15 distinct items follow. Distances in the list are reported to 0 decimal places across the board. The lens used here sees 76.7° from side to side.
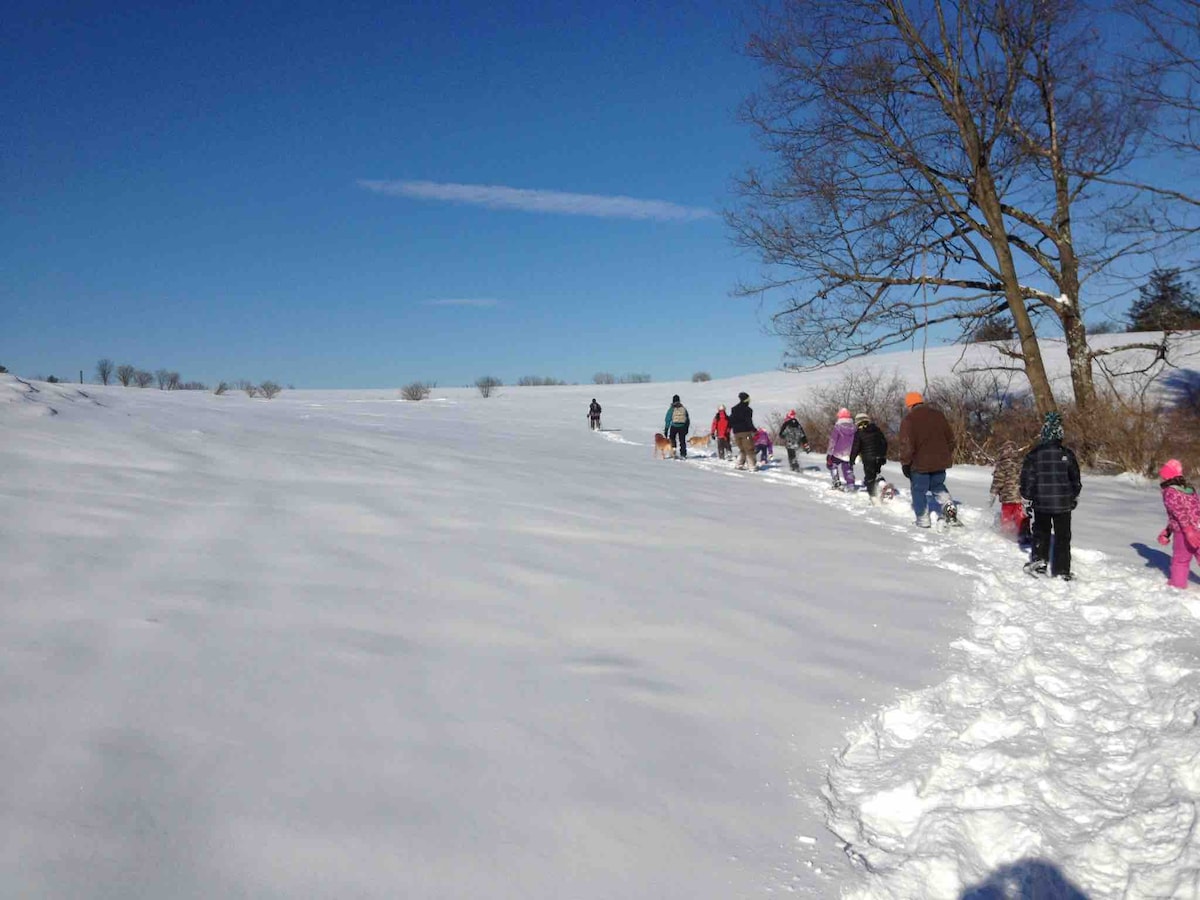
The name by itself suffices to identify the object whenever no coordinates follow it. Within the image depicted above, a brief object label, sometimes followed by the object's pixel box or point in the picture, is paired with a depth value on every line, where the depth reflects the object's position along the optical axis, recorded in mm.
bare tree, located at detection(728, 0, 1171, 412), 14438
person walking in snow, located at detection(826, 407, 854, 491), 12852
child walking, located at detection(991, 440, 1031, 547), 8828
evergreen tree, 14781
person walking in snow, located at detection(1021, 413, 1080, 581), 7035
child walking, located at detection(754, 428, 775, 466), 16484
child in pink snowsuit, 6418
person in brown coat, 9477
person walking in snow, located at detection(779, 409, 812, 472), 15633
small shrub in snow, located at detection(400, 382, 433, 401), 62500
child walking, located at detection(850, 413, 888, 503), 11594
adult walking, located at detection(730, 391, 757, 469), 16136
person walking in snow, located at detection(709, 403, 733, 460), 18703
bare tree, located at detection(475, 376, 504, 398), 71438
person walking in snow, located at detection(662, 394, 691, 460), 18812
